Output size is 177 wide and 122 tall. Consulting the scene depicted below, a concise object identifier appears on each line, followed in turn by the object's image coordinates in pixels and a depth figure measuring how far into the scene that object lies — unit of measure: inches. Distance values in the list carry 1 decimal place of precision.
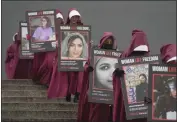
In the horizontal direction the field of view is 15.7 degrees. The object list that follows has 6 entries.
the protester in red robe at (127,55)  379.2
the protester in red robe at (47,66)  499.6
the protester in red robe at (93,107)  411.2
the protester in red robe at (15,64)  598.2
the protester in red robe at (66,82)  467.8
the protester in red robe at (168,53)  333.8
